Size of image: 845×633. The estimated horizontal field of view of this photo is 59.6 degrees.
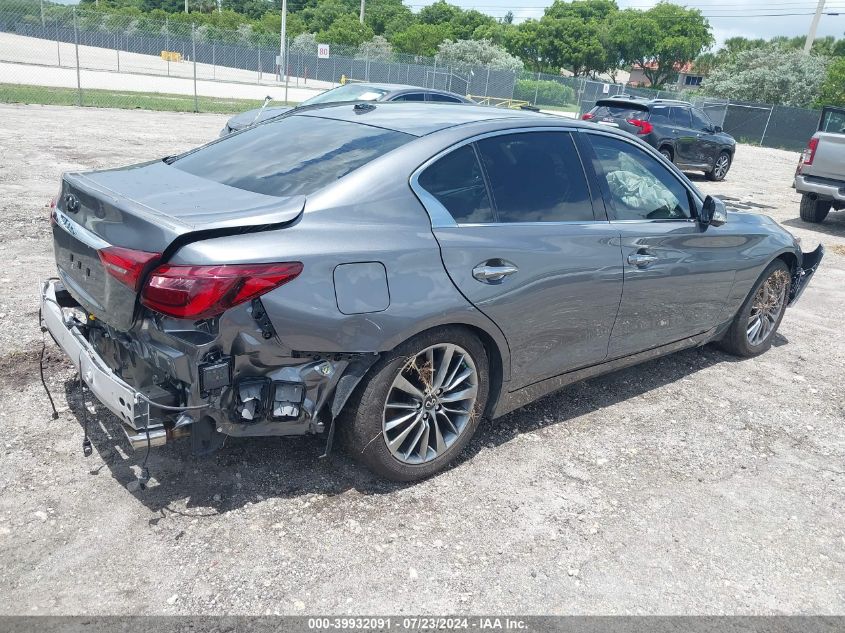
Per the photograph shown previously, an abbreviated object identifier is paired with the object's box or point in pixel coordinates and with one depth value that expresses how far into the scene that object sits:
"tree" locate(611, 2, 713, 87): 83.81
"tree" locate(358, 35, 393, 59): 43.32
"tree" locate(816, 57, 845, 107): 37.97
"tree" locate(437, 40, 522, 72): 54.38
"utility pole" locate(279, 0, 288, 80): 40.83
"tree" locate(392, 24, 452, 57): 70.88
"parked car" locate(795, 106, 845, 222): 11.18
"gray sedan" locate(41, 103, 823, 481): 2.86
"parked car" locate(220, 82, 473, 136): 11.59
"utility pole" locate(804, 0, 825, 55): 52.01
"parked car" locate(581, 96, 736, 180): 15.66
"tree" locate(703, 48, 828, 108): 41.75
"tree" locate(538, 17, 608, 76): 83.06
